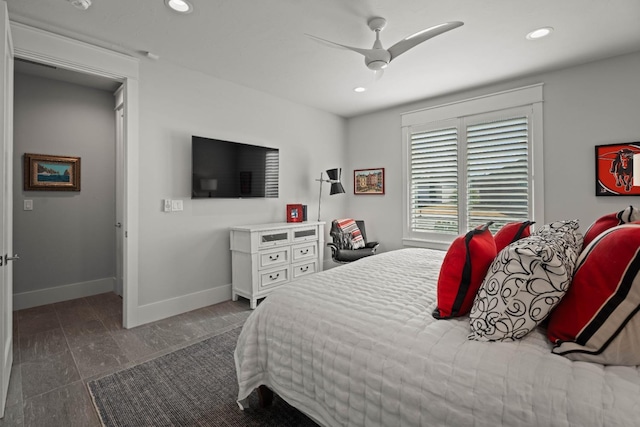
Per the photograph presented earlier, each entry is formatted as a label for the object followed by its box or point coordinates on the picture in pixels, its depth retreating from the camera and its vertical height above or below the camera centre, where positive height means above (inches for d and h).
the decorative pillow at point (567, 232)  53.6 -4.3
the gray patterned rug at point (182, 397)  66.2 -44.9
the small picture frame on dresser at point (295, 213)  164.6 -0.5
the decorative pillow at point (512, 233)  68.9 -5.4
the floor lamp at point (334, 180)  179.9 +19.2
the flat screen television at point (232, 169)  132.5 +20.7
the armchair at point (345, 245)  165.9 -19.6
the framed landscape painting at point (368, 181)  192.1 +20.0
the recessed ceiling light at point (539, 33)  99.6 +59.5
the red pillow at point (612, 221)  54.1 -2.0
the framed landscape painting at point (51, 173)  137.0 +19.6
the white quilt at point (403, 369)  35.0 -21.8
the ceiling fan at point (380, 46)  80.4 +47.4
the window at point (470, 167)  139.6 +22.5
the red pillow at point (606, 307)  36.5 -12.3
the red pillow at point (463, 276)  52.7 -11.4
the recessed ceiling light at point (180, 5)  85.6 +59.9
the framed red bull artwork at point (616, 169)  114.9 +15.6
